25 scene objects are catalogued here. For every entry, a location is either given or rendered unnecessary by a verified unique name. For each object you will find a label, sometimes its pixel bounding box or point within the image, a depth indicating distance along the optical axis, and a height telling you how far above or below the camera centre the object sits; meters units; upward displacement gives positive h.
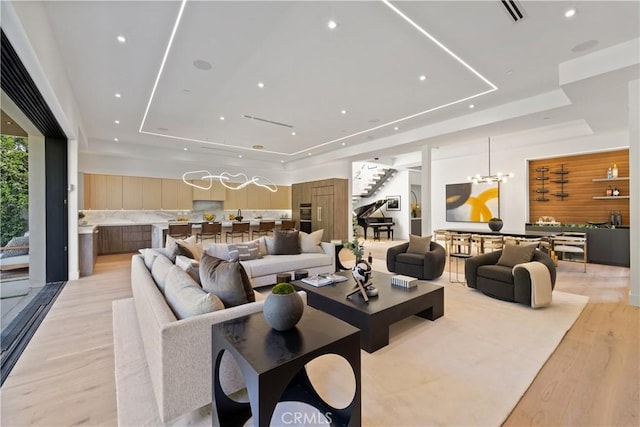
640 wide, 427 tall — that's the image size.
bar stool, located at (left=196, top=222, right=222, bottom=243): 7.56 -0.47
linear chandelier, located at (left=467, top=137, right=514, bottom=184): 6.53 +0.84
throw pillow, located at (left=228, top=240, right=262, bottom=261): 4.30 -0.60
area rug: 1.69 -1.24
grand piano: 11.39 -0.32
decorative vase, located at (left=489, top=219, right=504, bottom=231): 5.99 -0.26
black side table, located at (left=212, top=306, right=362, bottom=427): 1.17 -0.68
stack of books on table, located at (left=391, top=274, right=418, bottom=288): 3.18 -0.82
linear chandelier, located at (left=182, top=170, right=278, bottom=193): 9.44 +1.25
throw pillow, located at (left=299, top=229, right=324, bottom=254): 5.04 -0.58
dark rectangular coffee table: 2.46 -0.92
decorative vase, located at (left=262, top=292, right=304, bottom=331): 1.48 -0.54
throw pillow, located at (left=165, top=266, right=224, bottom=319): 1.72 -0.57
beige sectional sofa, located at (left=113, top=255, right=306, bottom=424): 1.51 -0.86
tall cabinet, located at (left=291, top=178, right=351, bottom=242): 9.03 +0.22
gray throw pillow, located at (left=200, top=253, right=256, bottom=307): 1.94 -0.51
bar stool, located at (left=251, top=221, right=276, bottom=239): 8.74 -0.50
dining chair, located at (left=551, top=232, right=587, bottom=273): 5.38 -0.61
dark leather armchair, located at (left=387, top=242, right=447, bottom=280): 4.57 -0.86
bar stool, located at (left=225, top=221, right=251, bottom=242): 8.13 -0.50
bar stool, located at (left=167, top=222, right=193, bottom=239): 6.95 -0.45
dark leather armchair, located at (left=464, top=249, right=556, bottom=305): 3.43 -0.88
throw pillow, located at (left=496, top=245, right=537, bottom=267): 3.81 -0.60
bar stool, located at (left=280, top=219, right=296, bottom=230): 9.26 -0.40
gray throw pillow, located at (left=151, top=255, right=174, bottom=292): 2.36 -0.53
